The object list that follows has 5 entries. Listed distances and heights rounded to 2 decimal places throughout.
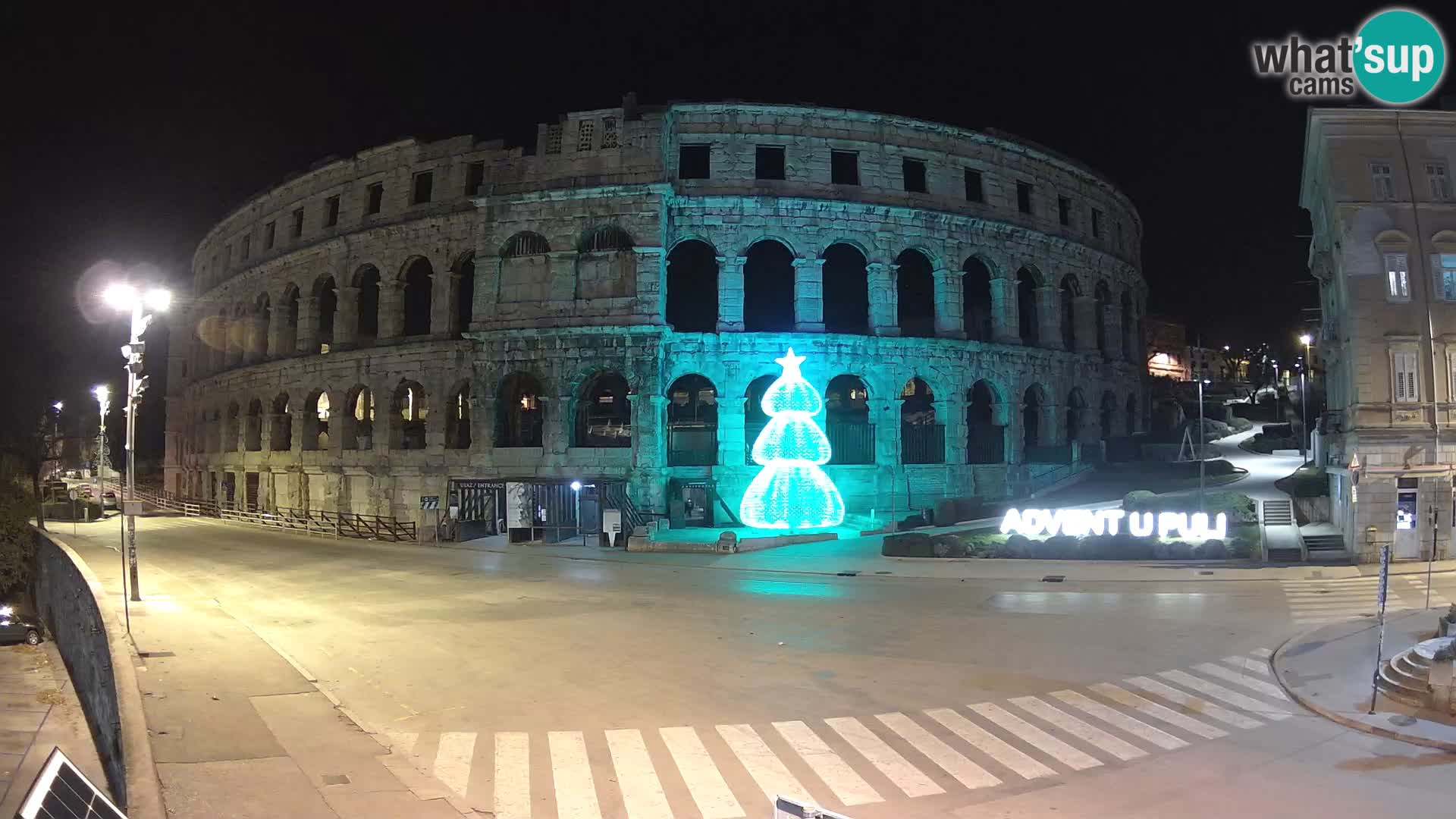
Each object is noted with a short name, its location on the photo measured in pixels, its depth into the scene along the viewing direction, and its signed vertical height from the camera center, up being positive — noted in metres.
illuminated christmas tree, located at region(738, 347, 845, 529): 30.70 -0.95
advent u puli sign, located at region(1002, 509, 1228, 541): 27.00 -3.01
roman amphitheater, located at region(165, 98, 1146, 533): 36.16 +6.46
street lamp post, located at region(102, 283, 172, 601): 18.80 +3.04
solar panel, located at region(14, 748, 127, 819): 4.50 -1.97
